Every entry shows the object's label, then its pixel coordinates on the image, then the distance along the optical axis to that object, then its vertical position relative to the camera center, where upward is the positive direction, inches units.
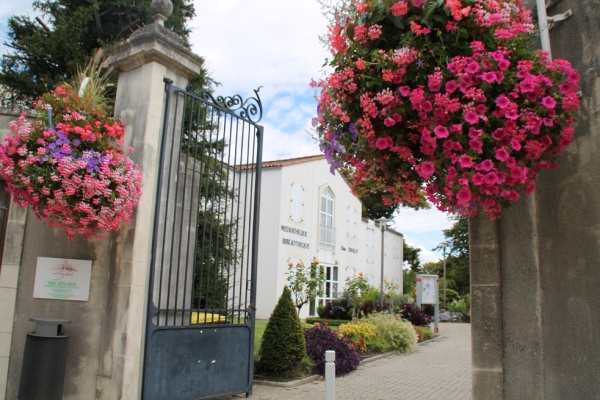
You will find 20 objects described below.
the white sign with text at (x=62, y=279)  209.2 -1.1
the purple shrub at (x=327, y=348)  355.3 -48.0
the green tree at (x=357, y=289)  682.2 -5.3
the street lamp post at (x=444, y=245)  1152.3 +109.0
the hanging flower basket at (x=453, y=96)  89.0 +37.6
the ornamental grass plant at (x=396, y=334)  509.4 -48.6
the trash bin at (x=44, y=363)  186.4 -33.8
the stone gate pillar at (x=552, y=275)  104.5 +4.1
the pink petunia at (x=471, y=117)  88.5 +31.6
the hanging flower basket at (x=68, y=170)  176.2 +39.2
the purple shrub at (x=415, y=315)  705.0 -39.2
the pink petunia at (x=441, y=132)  90.2 +29.4
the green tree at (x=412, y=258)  1755.0 +111.4
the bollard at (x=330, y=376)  178.7 -33.9
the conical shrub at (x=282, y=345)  318.3 -40.4
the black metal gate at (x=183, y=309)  214.4 -13.7
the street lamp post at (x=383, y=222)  705.7 +94.7
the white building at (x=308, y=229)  816.3 +109.6
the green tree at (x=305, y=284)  603.5 +0.5
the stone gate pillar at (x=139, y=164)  203.0 +50.3
